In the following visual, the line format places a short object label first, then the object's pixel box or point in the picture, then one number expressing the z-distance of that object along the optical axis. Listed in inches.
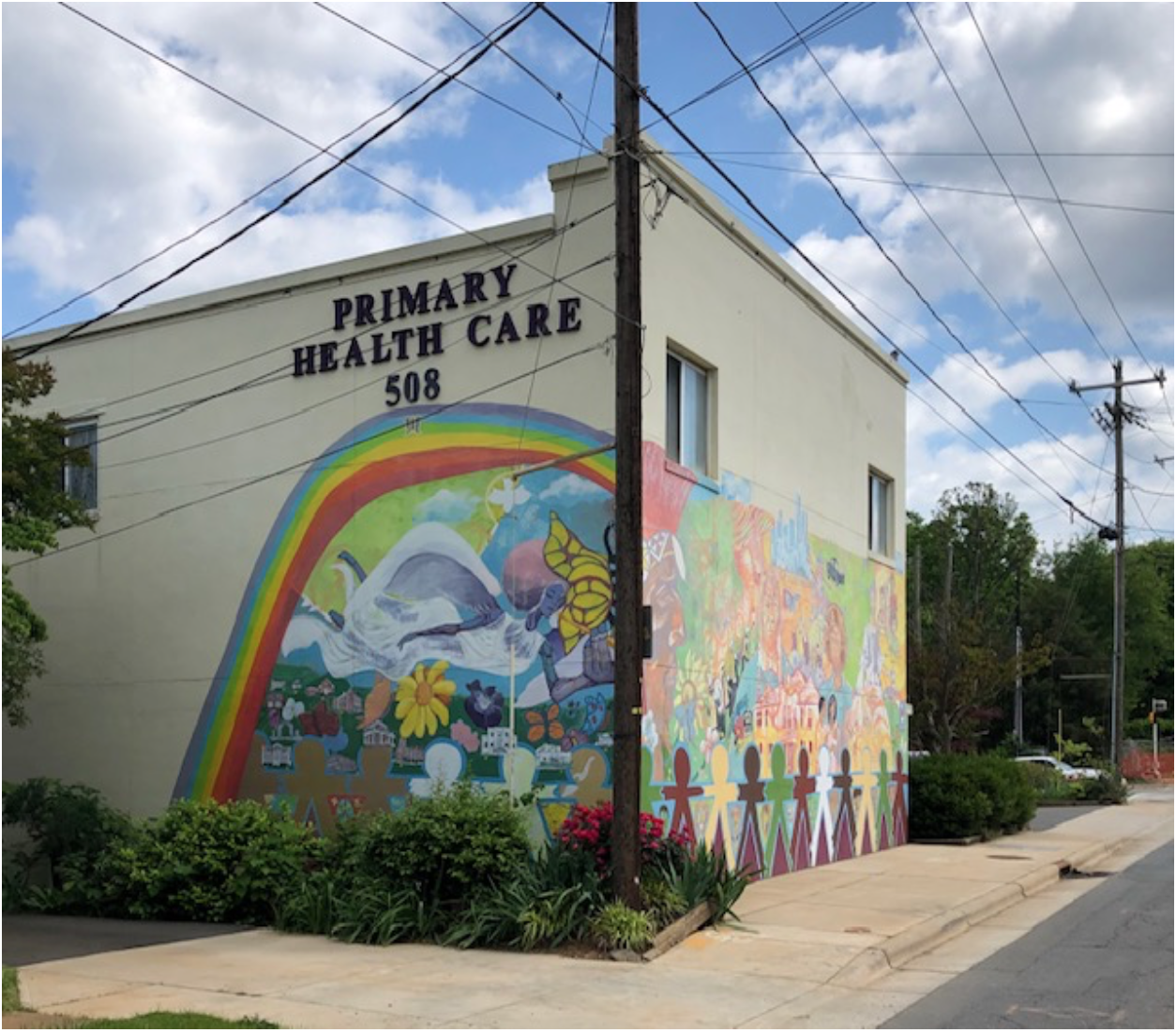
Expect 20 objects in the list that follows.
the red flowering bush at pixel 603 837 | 526.9
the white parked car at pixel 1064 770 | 1877.7
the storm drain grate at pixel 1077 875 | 810.8
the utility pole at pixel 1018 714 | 2580.2
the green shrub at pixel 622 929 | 478.9
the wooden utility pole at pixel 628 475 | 506.6
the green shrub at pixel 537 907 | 494.9
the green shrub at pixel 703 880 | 532.1
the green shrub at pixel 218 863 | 578.9
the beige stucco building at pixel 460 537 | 608.7
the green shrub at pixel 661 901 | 512.1
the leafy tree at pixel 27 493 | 550.0
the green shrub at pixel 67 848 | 615.5
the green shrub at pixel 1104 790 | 1614.2
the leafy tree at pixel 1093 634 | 3009.4
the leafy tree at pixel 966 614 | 1446.9
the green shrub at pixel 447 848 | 530.3
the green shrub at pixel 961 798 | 995.3
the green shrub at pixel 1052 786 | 1641.2
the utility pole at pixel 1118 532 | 1763.0
